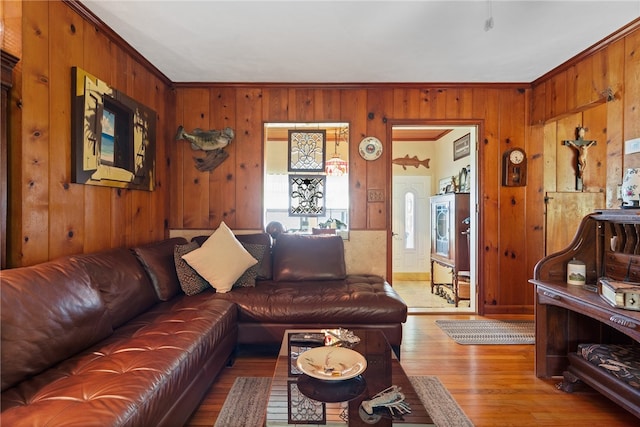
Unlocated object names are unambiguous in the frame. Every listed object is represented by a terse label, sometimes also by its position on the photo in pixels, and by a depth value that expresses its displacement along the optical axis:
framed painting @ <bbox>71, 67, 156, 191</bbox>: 2.22
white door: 6.14
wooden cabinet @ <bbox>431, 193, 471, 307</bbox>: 4.43
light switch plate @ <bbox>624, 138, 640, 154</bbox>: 2.43
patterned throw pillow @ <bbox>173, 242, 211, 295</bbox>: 2.68
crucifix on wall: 3.72
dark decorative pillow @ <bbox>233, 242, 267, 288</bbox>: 2.89
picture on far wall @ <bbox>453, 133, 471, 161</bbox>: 4.84
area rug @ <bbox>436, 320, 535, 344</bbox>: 2.95
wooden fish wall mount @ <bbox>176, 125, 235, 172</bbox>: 3.60
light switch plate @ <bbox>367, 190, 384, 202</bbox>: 3.69
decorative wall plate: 3.66
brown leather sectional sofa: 1.25
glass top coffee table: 1.21
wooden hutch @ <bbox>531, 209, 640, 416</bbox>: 2.07
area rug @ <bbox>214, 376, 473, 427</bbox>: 1.82
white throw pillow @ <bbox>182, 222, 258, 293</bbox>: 2.73
